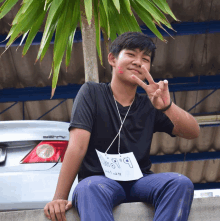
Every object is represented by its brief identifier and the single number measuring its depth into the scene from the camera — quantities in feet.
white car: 8.74
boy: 7.56
